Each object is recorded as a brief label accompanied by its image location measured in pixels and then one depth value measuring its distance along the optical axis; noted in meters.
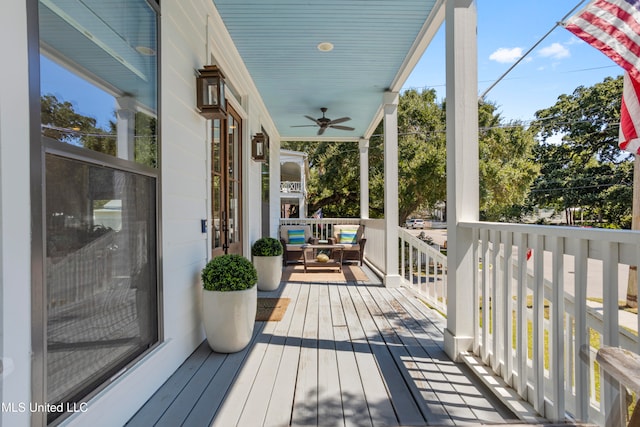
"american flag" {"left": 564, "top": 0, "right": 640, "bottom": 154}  2.05
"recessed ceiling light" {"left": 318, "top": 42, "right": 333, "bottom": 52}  3.69
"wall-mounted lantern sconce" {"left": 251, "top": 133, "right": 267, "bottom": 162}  5.21
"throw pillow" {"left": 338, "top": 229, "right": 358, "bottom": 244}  7.71
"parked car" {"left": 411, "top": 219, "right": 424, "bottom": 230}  29.66
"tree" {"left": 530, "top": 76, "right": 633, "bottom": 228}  14.40
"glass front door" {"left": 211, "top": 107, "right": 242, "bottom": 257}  3.46
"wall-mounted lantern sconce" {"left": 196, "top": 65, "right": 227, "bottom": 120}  2.81
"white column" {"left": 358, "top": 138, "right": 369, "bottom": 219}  8.45
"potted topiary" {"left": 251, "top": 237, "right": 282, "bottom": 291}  4.77
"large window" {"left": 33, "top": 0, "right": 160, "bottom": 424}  1.25
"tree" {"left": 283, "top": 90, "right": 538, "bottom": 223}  12.37
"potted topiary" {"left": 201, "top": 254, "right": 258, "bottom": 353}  2.52
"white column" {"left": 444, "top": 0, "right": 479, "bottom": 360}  2.54
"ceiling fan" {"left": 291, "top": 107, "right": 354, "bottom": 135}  6.09
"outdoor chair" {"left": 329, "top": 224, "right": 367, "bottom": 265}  7.23
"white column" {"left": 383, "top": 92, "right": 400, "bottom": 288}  5.20
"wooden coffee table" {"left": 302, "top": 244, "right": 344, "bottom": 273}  6.61
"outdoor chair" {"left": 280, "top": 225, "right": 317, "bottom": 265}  7.03
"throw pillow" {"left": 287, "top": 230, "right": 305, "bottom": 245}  7.57
